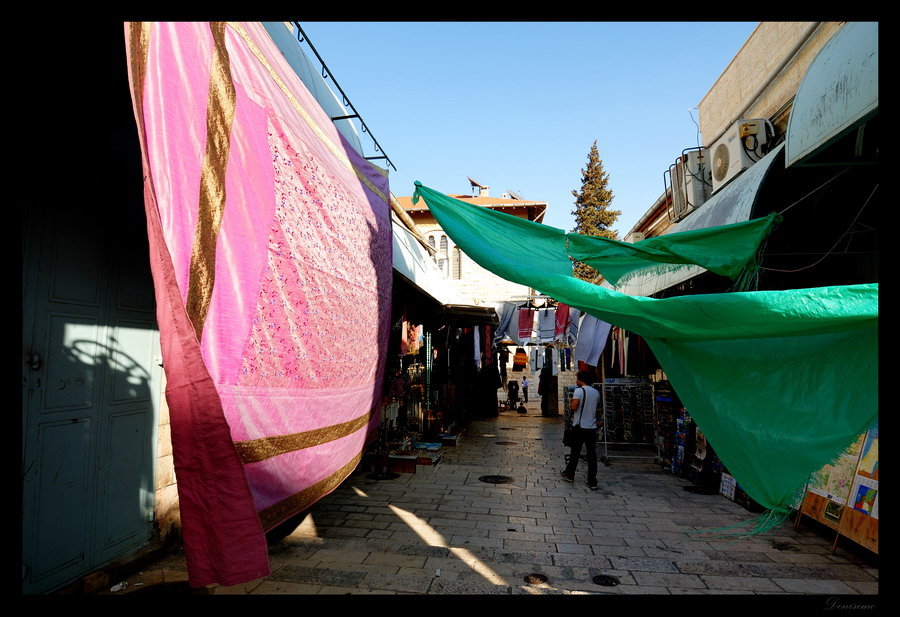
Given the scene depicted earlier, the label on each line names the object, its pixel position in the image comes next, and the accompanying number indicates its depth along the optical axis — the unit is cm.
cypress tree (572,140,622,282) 3631
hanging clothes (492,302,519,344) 1491
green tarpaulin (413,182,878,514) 237
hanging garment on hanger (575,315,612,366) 998
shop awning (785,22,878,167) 305
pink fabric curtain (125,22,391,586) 190
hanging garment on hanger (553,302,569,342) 1298
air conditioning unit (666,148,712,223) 882
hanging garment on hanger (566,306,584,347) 1243
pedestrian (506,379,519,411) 1995
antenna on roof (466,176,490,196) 3068
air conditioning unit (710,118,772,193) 711
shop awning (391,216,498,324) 719
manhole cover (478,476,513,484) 808
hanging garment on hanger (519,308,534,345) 1468
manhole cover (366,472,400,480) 806
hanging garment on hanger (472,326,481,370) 1551
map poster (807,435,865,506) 511
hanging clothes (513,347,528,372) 1939
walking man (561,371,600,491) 804
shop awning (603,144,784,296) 507
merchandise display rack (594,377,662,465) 1093
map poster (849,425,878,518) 475
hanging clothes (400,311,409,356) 828
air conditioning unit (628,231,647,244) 1327
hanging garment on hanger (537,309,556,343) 1442
